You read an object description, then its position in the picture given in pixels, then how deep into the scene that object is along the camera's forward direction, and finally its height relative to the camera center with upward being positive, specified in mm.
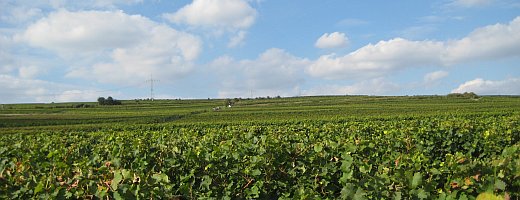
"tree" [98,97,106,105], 143638 +1045
